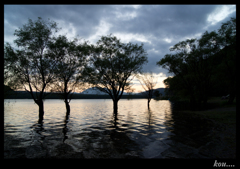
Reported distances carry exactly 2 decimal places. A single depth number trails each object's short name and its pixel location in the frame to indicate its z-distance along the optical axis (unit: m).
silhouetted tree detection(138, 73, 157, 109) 47.78
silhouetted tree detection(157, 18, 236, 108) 29.19
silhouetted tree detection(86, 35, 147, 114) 31.14
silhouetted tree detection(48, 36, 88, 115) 25.42
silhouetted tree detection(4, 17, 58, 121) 20.91
